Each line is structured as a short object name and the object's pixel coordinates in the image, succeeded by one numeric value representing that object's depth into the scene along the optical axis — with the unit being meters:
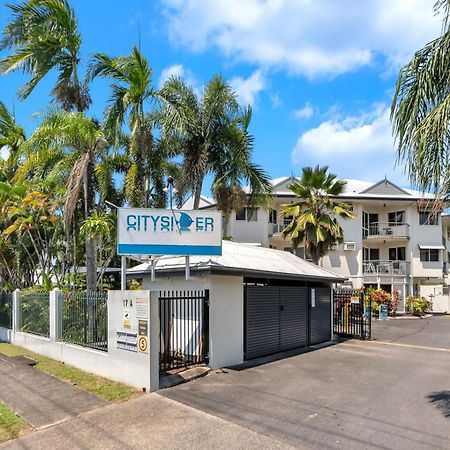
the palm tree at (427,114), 6.89
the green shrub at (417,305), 32.34
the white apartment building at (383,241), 34.16
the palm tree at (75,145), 13.42
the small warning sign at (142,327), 8.74
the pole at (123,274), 10.18
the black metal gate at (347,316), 17.86
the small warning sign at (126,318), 9.18
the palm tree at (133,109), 14.84
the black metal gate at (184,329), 9.98
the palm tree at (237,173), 18.47
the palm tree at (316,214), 23.75
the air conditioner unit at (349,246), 34.28
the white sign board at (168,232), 10.13
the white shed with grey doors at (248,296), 10.72
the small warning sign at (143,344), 8.68
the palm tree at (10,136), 19.14
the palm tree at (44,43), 14.52
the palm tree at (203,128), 18.12
